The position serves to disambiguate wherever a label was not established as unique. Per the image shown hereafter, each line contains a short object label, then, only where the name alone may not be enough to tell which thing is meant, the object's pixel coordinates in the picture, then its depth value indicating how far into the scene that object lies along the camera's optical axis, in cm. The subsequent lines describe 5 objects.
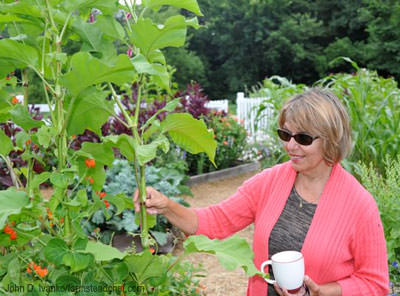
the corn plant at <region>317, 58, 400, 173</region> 445
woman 183
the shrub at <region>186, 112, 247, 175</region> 730
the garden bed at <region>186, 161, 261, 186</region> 696
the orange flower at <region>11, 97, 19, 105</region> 167
